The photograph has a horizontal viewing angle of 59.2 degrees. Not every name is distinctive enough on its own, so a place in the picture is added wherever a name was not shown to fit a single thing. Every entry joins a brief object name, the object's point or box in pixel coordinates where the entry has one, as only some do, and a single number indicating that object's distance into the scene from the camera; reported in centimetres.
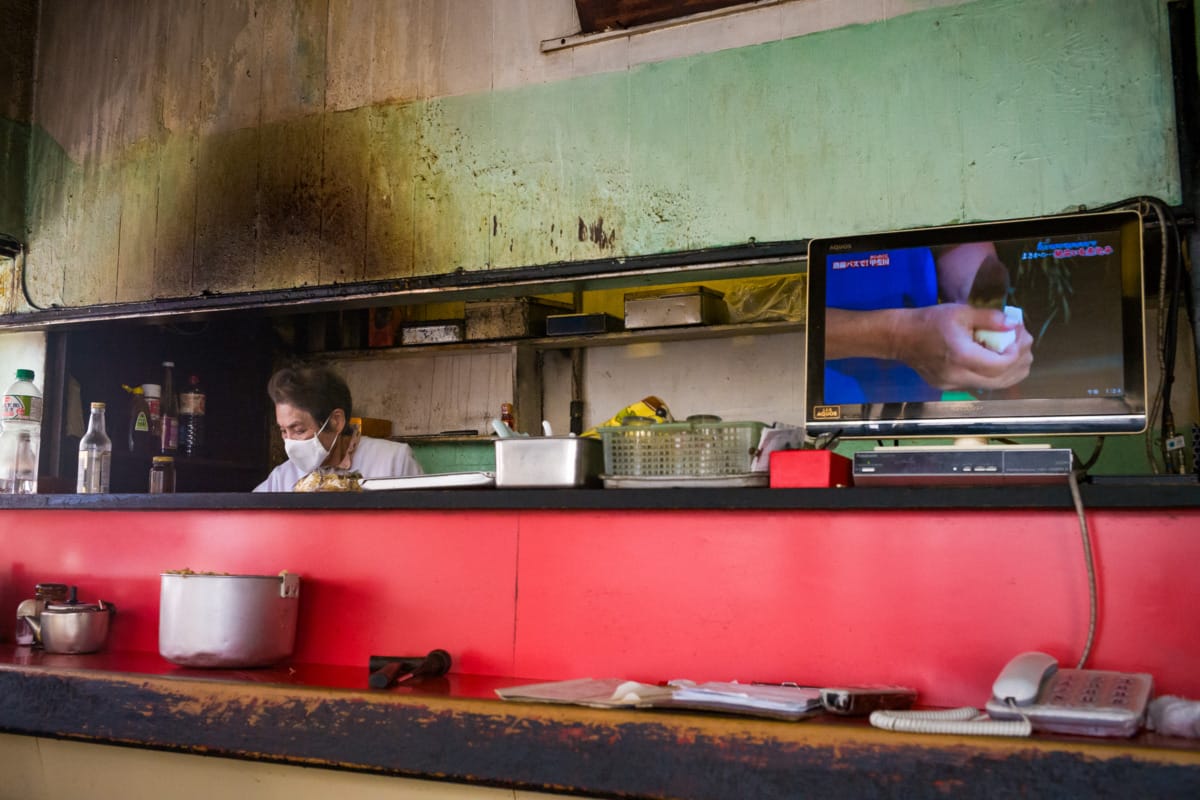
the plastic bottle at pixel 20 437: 330
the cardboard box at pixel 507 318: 517
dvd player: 177
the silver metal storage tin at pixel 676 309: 477
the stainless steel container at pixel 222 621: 221
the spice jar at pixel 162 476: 326
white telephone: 144
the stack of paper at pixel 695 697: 161
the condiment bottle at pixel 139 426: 477
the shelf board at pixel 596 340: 485
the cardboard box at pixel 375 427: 538
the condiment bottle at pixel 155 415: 481
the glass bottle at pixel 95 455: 311
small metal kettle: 251
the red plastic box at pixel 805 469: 195
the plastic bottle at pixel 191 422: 503
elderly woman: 406
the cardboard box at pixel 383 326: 561
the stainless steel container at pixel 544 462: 219
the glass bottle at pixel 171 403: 489
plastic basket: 209
